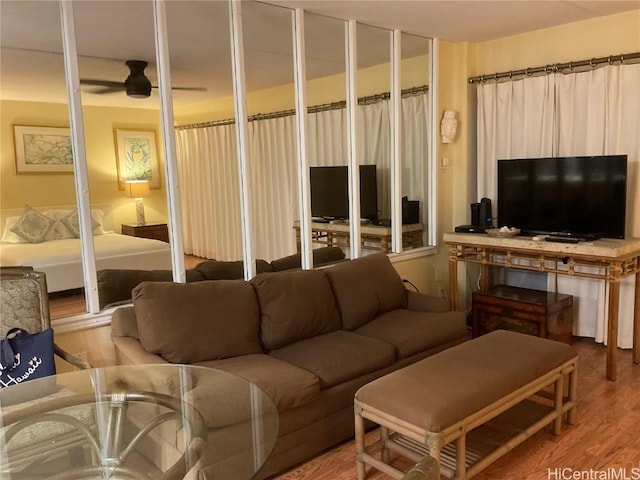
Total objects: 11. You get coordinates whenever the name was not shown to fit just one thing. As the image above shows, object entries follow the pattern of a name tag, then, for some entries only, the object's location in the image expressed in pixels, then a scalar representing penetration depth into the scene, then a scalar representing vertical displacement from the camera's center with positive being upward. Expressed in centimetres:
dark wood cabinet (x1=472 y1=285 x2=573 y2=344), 378 -108
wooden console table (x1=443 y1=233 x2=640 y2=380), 340 -66
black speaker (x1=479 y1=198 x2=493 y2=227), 442 -36
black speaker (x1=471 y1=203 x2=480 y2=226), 444 -36
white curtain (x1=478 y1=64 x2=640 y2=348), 381 +32
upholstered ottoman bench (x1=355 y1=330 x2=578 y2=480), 217 -102
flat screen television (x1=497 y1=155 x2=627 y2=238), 366 -20
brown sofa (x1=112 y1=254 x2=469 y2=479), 256 -94
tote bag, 239 -80
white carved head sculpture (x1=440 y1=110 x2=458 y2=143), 454 +41
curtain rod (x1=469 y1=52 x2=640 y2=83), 376 +79
